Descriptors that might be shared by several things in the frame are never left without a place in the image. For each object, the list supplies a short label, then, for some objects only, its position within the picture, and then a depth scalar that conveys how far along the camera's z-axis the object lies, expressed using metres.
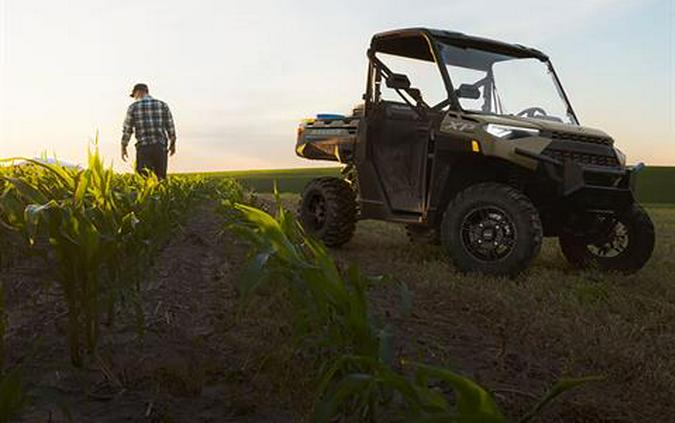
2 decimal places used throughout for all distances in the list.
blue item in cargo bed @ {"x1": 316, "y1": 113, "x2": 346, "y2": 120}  7.82
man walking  10.73
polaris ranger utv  5.39
